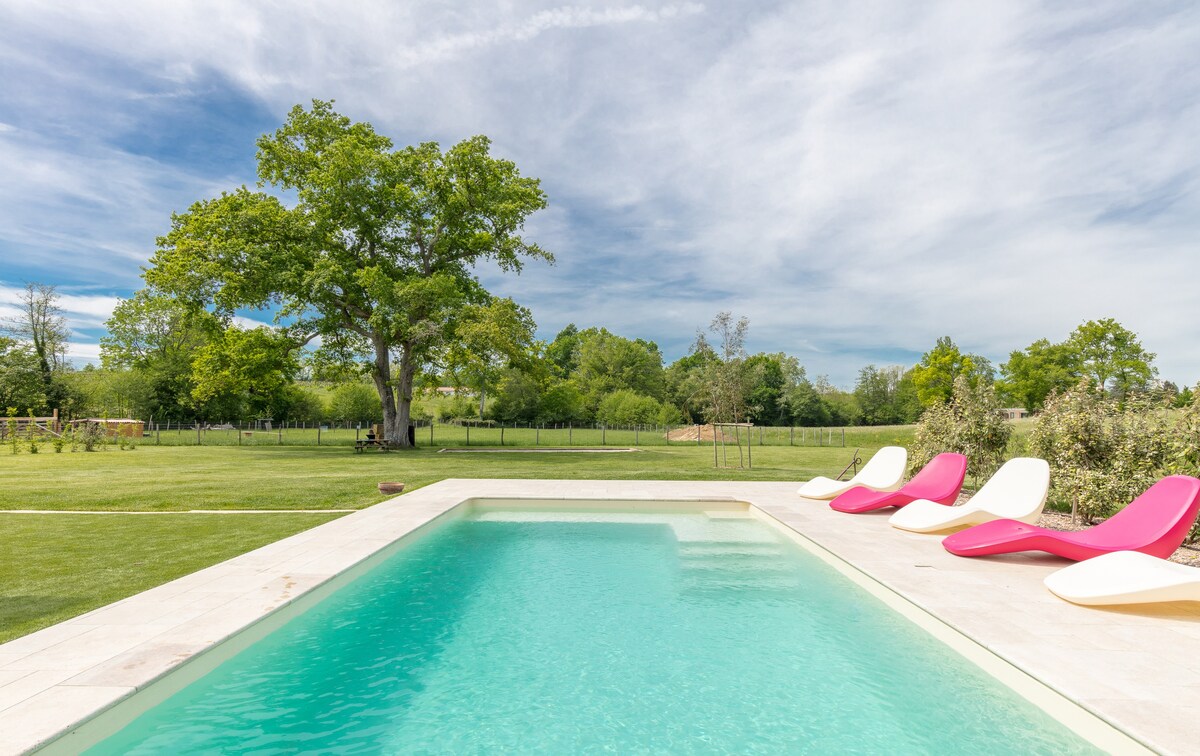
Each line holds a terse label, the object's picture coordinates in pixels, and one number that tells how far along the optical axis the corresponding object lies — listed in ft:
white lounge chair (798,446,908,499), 33.45
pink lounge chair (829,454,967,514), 28.91
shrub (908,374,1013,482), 36.91
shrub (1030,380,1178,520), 25.21
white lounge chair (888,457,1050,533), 22.74
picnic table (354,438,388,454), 78.07
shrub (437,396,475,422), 168.66
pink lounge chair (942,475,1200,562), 17.47
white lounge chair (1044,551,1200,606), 14.67
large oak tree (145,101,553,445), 75.51
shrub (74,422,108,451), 78.02
